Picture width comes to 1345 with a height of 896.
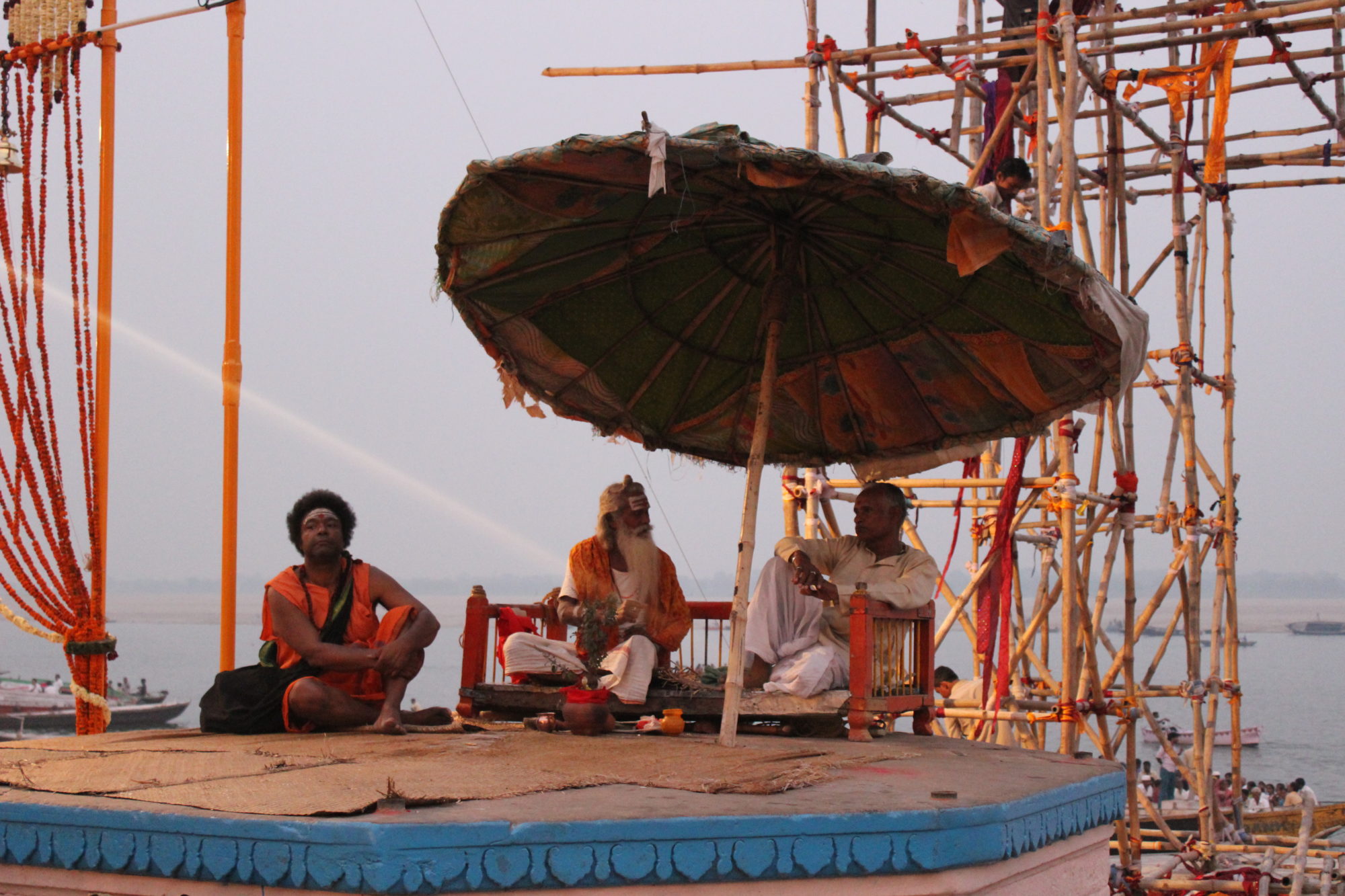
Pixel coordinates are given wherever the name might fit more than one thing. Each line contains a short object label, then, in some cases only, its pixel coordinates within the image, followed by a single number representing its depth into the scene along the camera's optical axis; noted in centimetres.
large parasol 502
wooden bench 585
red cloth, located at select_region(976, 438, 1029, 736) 808
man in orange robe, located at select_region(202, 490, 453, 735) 574
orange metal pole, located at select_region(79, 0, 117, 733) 756
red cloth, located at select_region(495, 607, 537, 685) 661
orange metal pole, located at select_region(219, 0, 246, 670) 679
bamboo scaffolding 828
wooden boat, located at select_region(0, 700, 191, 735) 3106
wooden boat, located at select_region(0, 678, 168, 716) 3481
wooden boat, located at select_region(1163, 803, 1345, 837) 1688
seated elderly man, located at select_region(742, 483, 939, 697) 606
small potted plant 582
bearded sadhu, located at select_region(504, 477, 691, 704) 640
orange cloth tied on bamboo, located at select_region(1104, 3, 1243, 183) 942
